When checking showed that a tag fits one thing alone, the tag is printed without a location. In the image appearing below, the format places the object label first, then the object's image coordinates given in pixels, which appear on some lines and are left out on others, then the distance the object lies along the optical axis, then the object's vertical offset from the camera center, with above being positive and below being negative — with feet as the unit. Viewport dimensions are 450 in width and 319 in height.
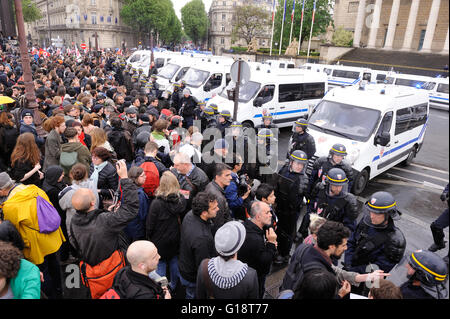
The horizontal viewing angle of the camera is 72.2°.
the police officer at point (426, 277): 8.20 -5.48
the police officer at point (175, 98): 38.63 -5.57
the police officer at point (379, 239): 11.12 -6.19
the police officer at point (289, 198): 15.71 -6.86
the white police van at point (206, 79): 44.96 -3.62
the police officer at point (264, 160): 18.86 -6.54
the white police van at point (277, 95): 36.94 -4.72
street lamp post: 18.43 -1.72
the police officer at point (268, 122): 28.00 -5.73
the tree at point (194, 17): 309.01 +33.74
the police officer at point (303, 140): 22.63 -5.77
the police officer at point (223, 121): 26.58 -5.50
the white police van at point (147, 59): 72.48 -2.01
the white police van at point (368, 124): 23.67 -5.05
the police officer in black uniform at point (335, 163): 17.87 -5.79
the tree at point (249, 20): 205.33 +23.05
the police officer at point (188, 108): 33.60 -5.76
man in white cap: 7.97 -5.48
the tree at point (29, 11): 163.43 +17.33
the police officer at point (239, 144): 19.30 -5.52
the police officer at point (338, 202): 13.93 -6.19
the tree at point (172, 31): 254.88 +17.66
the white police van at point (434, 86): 63.25 -4.51
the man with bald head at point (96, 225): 9.94 -5.46
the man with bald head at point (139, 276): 7.71 -5.54
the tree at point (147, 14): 221.25 +24.91
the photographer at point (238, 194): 13.74 -6.13
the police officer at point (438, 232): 17.66 -9.37
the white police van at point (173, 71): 51.70 -3.25
